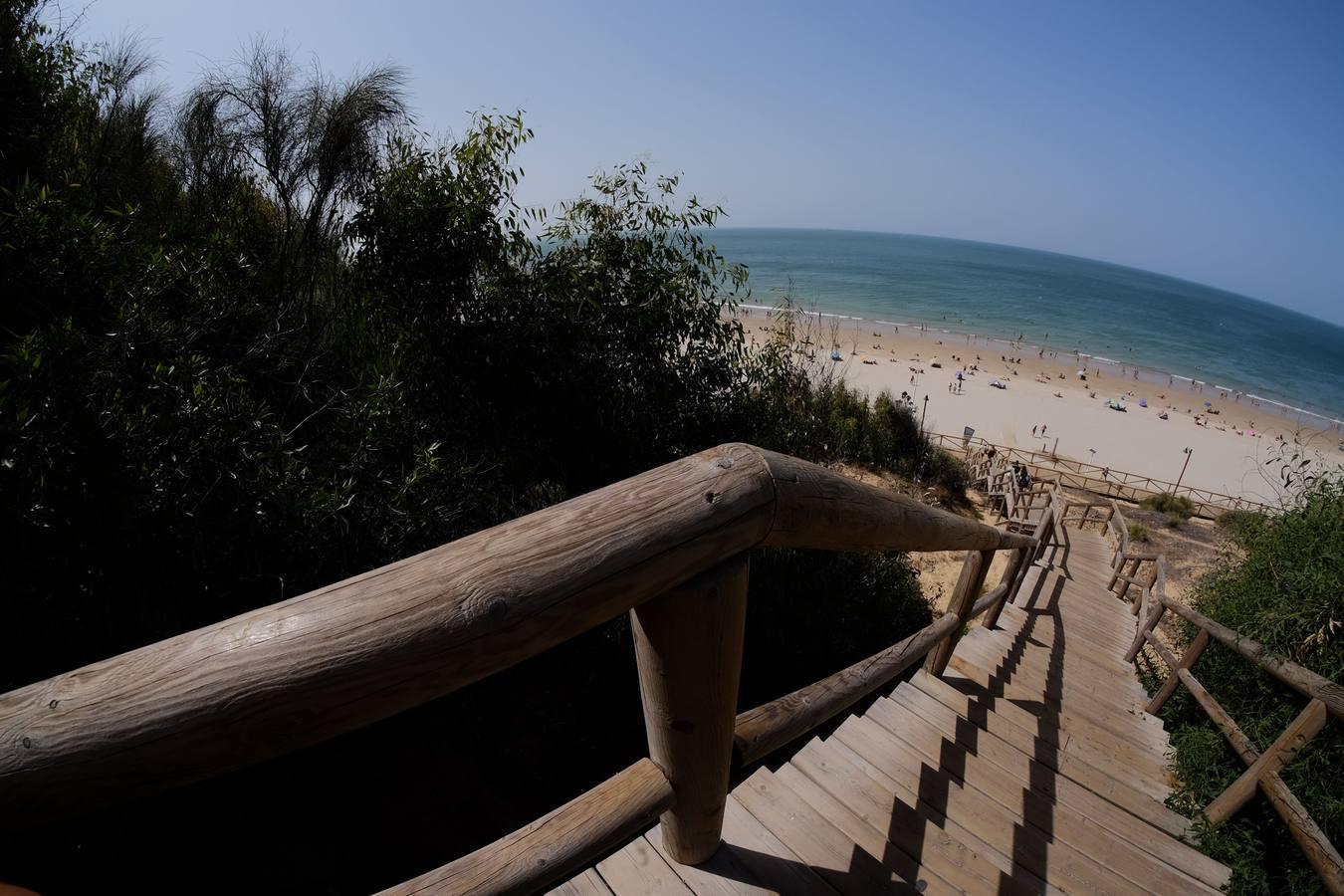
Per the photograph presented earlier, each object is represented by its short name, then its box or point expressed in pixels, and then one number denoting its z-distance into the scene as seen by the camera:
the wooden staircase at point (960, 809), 1.54
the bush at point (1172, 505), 17.73
